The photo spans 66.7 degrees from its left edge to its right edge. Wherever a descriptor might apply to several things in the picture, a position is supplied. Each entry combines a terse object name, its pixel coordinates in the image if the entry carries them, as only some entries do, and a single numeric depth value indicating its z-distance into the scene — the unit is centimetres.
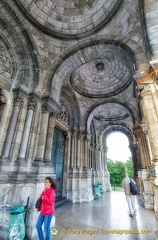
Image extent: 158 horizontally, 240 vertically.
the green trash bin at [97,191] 809
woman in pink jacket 227
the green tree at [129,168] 2715
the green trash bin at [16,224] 255
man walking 435
